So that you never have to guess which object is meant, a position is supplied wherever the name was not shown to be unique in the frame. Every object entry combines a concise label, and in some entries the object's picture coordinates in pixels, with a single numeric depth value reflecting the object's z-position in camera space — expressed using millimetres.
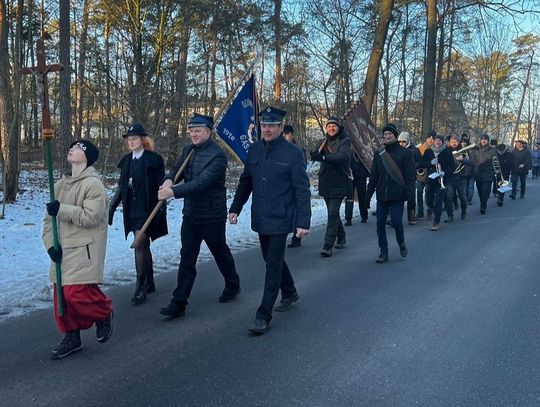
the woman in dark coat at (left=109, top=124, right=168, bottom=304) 5383
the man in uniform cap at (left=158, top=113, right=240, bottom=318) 4844
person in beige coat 3941
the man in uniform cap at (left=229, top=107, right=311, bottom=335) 4633
